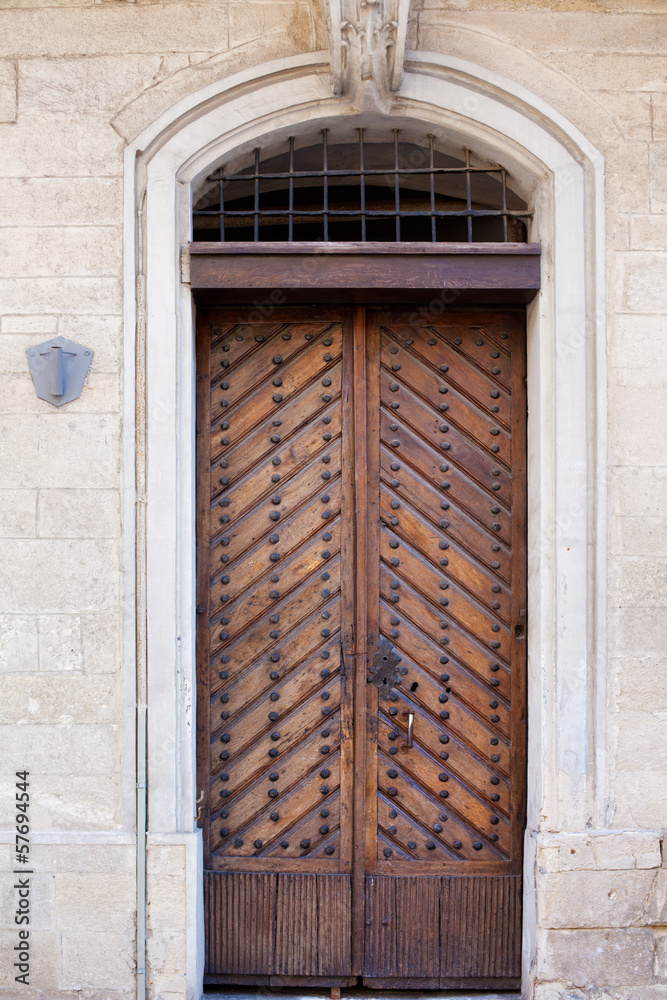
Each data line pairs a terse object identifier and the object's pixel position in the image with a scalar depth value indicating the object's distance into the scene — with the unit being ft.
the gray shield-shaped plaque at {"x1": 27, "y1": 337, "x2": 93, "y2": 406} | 10.68
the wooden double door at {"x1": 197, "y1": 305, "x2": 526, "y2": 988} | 11.23
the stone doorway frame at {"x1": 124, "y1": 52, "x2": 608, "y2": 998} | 10.62
